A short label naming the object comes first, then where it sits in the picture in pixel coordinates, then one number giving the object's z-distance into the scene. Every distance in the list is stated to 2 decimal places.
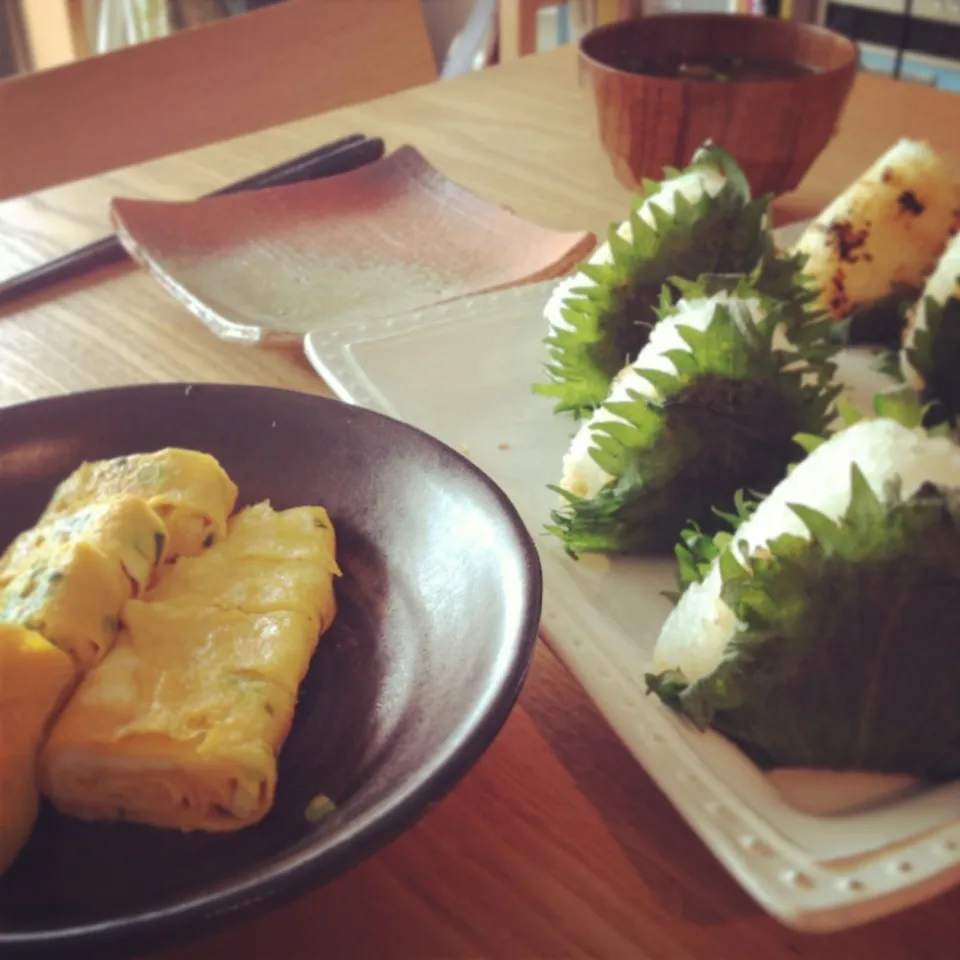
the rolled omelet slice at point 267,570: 0.53
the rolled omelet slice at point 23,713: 0.42
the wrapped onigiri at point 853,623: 0.43
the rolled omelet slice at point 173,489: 0.56
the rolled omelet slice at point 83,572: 0.49
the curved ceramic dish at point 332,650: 0.36
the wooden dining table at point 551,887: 0.43
